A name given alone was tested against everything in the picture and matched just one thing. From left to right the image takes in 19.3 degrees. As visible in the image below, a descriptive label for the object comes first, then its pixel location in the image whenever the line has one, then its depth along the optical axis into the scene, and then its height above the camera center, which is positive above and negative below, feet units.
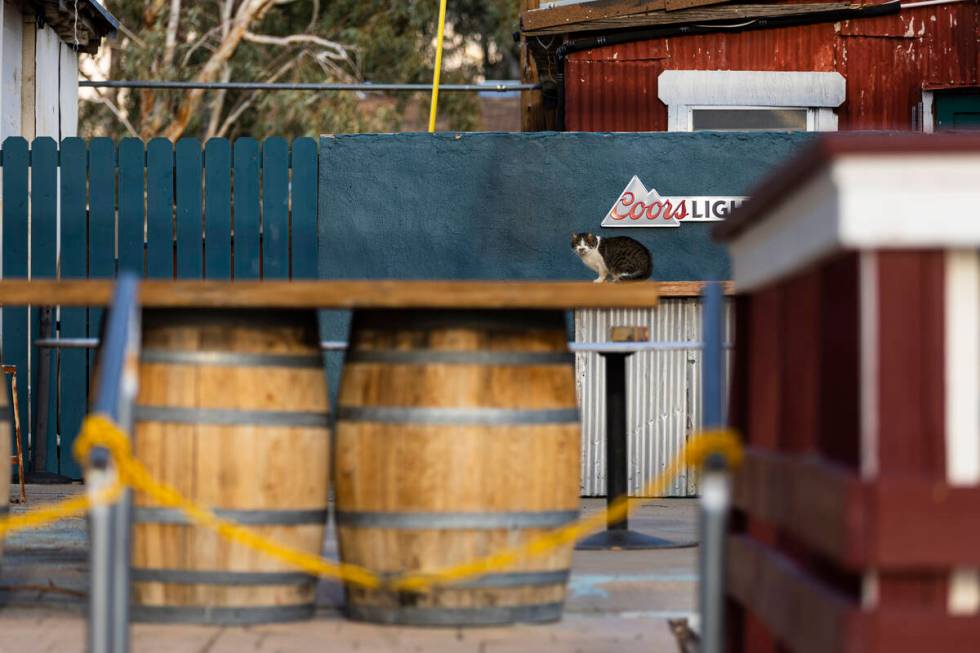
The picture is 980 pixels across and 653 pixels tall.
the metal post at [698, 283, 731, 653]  20.82 -1.67
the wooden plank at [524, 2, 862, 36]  78.87 +8.59
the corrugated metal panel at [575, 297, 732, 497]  64.25 -1.49
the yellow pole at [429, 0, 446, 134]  79.95 +7.45
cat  62.59 +1.58
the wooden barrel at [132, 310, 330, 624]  29.33 -1.27
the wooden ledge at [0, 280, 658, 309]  27.91 +0.33
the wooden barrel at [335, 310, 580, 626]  29.33 -1.28
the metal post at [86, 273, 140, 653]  21.37 -1.40
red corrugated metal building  78.53 +7.59
